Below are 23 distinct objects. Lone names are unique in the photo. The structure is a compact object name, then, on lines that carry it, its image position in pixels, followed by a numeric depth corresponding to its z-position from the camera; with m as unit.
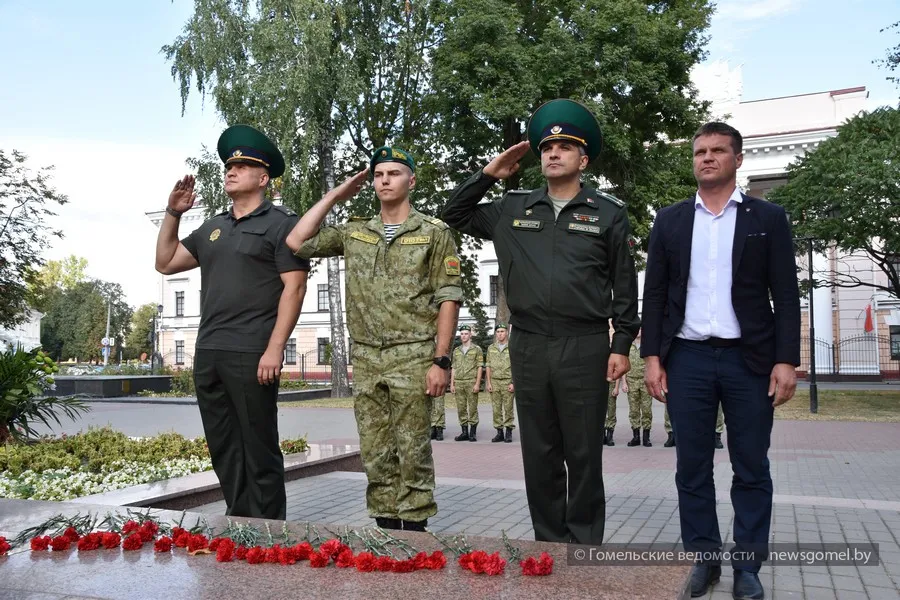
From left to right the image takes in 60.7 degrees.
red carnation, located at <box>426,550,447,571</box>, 2.86
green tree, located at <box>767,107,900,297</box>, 17.22
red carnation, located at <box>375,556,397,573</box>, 2.87
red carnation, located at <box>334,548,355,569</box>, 2.93
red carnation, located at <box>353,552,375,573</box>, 2.87
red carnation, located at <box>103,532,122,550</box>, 3.25
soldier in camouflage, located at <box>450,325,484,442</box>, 12.93
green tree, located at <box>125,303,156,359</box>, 67.00
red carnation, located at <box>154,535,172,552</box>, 3.15
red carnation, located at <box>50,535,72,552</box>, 3.19
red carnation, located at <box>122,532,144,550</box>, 3.18
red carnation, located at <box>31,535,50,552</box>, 3.21
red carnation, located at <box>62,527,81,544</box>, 3.29
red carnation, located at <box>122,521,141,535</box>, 3.36
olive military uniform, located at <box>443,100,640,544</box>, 3.58
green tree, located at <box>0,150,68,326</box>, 18.86
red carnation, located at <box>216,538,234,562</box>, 3.01
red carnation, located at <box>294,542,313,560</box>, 2.99
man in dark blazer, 3.44
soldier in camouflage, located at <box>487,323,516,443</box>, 12.58
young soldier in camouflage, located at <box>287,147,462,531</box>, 3.97
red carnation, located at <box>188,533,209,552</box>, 3.15
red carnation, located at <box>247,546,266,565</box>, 2.96
